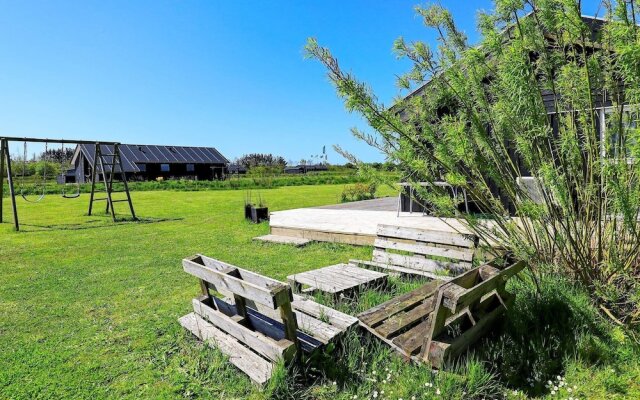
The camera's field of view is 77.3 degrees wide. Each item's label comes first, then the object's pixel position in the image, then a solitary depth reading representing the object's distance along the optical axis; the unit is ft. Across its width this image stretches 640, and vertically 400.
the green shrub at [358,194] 50.37
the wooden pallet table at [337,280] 12.48
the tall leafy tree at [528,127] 8.71
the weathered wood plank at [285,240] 23.45
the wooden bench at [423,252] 13.44
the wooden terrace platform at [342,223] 22.49
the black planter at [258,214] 33.04
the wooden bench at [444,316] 8.13
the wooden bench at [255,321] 8.22
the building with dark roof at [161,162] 122.83
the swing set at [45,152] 33.55
